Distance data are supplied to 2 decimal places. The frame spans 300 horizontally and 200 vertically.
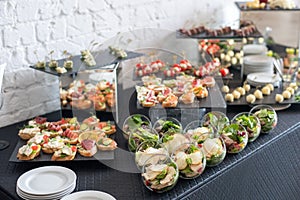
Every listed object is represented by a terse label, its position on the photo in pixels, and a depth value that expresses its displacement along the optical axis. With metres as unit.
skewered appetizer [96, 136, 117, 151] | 1.47
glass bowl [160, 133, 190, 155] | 1.42
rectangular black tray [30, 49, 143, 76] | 1.71
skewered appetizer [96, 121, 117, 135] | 1.58
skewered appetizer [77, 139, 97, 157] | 1.44
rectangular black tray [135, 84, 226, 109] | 1.60
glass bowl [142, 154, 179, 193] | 1.28
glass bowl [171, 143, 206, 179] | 1.34
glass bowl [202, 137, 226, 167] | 1.41
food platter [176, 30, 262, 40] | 2.16
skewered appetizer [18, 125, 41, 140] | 1.56
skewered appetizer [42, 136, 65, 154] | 1.46
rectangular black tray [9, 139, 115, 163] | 1.43
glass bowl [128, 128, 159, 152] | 1.46
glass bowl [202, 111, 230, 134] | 1.55
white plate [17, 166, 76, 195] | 1.28
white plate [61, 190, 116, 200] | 1.25
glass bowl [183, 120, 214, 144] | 1.46
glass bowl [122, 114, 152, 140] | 1.54
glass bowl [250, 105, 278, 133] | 1.62
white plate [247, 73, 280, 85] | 2.04
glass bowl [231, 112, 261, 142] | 1.56
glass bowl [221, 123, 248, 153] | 1.49
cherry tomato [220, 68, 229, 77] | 2.08
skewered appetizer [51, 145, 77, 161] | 1.43
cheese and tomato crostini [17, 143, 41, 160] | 1.42
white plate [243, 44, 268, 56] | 2.39
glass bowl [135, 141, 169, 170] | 1.37
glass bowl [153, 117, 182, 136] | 1.52
